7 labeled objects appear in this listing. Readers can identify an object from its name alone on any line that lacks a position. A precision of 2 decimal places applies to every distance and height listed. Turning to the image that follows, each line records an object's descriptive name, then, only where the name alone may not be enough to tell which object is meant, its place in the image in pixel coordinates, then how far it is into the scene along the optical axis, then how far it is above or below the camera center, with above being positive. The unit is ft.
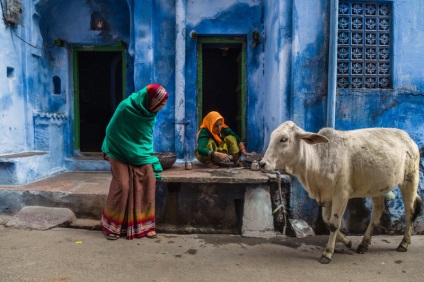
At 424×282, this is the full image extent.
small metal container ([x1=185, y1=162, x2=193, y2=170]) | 17.61 -2.62
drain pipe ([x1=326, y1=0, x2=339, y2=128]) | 15.76 +2.05
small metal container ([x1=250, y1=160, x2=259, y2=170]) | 17.01 -2.49
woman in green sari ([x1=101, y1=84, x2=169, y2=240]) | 13.80 -2.22
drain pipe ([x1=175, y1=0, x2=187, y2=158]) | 19.71 +2.20
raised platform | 15.49 -3.95
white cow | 11.67 -1.64
